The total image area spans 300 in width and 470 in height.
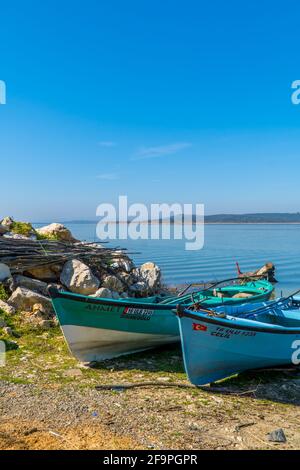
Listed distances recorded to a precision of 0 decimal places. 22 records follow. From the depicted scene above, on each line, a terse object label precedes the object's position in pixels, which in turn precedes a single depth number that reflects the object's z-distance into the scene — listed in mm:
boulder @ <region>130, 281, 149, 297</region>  16641
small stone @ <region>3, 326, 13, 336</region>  10891
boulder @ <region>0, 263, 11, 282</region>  13703
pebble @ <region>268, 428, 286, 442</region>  6191
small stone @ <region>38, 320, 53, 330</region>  11672
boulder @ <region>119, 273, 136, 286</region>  16641
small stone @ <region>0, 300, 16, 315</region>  12070
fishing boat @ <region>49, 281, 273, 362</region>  9531
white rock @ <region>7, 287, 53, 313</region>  12469
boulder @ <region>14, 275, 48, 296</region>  13664
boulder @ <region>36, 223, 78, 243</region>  18500
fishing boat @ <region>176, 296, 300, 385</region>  8406
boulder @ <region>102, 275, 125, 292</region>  14883
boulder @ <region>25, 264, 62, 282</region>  14628
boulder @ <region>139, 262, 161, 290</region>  17939
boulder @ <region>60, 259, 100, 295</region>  13914
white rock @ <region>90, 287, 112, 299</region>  13200
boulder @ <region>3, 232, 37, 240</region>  16072
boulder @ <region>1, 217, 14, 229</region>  18144
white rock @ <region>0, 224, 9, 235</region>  16420
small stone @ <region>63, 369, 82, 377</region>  8859
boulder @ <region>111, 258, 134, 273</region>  17281
